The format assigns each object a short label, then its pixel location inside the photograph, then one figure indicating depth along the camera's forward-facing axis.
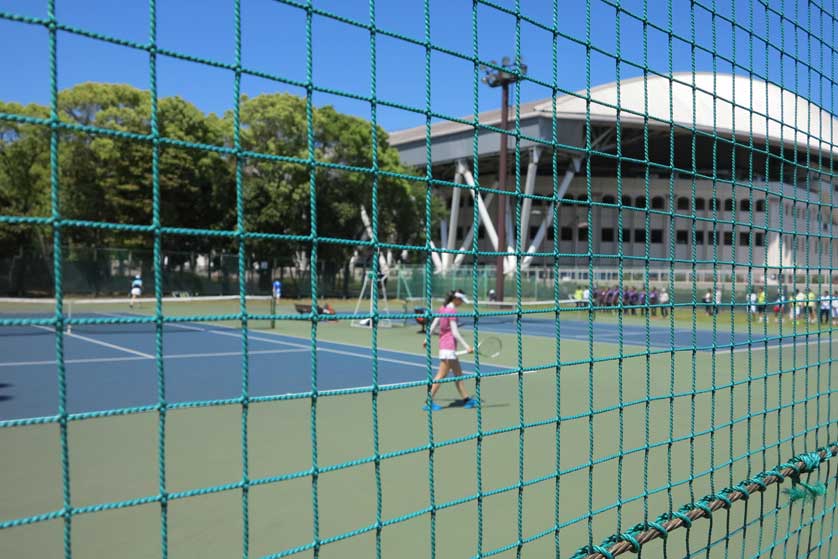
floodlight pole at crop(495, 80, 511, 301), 27.48
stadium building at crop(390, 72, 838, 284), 38.88
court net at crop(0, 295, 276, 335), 21.08
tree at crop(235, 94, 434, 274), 31.41
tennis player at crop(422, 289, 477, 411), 8.66
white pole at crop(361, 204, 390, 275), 32.00
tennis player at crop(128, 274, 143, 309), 23.90
